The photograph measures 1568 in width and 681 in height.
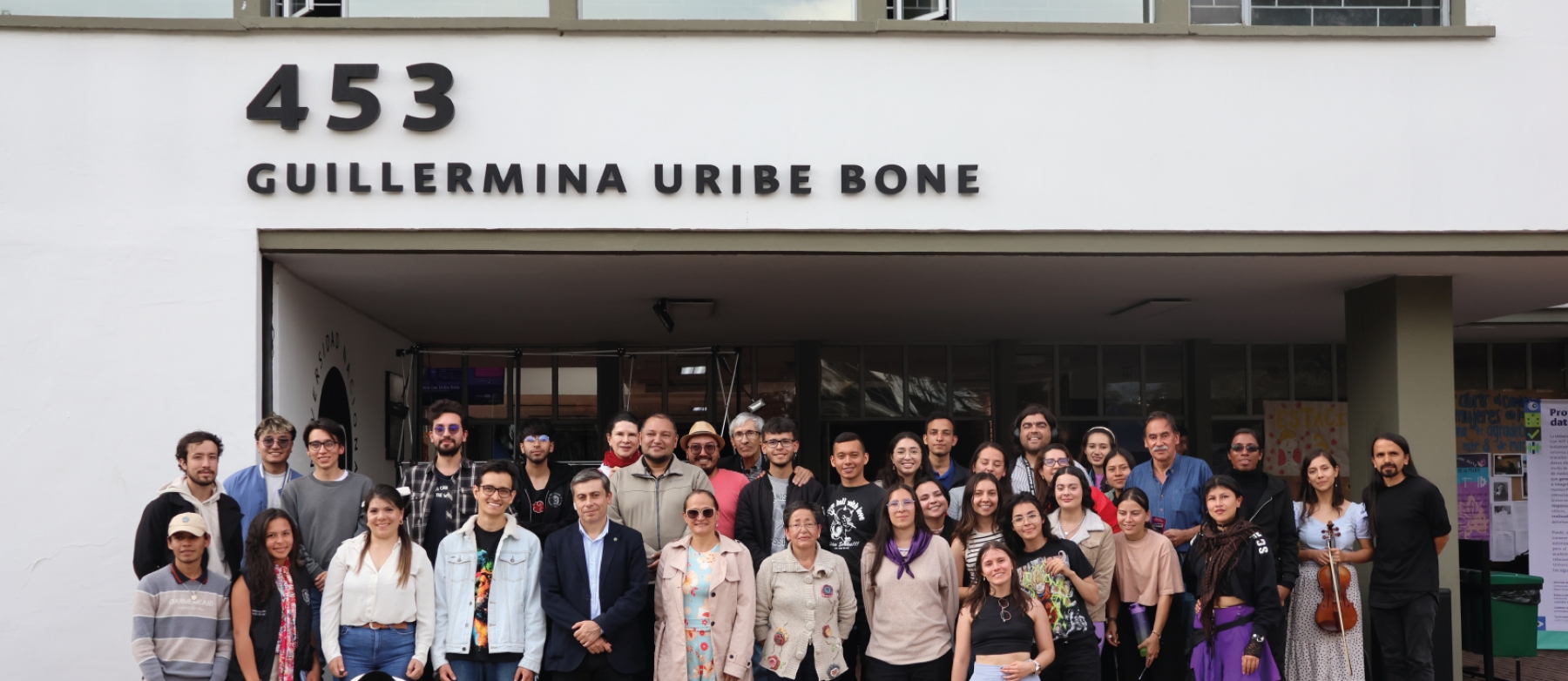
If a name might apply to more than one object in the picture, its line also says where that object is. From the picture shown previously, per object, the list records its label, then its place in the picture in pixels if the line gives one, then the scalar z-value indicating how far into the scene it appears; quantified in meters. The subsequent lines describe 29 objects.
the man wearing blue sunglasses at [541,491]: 6.35
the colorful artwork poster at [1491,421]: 11.91
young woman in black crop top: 5.51
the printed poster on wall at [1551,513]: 10.80
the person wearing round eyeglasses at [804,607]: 5.75
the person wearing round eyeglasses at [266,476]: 6.10
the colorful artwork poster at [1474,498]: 11.66
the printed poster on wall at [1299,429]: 12.87
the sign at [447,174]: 6.97
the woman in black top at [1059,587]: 5.72
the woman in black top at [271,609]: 5.44
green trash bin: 8.59
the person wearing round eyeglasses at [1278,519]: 6.52
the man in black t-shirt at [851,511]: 6.13
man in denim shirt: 6.69
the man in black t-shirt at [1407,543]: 6.73
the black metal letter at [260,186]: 6.95
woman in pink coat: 5.69
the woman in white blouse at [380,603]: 5.50
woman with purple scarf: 5.69
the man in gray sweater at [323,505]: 5.96
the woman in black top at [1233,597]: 6.07
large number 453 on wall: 6.96
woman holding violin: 6.58
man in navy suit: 5.71
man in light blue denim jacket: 5.64
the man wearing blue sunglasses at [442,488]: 6.07
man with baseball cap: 5.27
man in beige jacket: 6.23
